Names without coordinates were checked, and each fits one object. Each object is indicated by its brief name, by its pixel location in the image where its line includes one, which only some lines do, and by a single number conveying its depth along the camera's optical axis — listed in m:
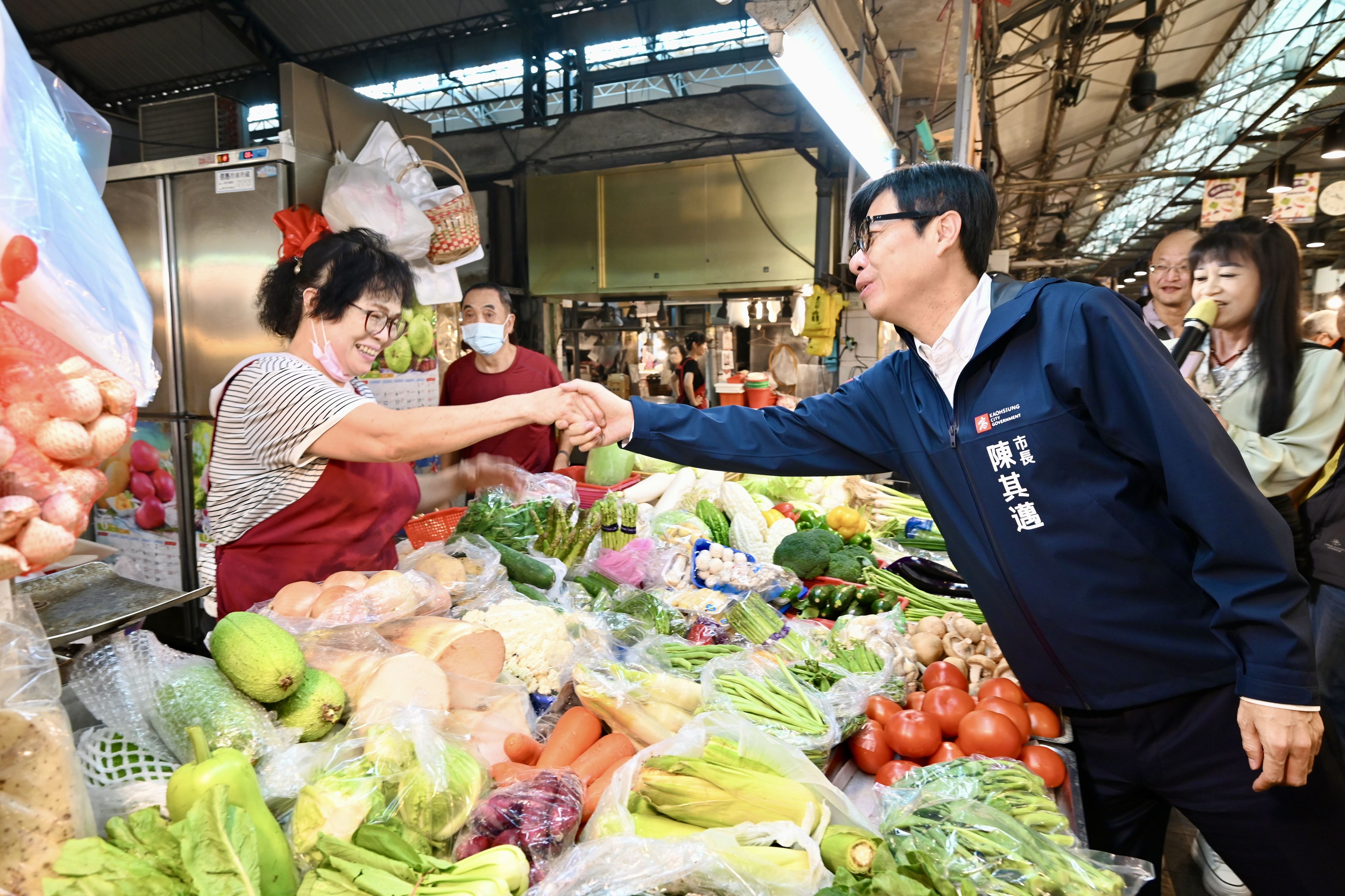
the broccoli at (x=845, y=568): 3.36
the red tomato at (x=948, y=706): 1.97
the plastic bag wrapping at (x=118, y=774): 1.25
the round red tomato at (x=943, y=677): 2.20
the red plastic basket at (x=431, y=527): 3.44
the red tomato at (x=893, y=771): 1.81
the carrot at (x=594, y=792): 1.47
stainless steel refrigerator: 4.60
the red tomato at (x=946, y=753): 1.85
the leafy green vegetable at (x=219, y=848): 0.99
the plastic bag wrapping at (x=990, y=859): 1.26
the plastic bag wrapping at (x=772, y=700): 1.80
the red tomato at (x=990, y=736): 1.80
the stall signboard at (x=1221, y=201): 8.91
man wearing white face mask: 4.85
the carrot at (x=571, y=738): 1.62
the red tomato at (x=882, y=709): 1.99
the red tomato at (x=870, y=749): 1.91
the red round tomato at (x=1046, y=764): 1.78
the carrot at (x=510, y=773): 1.43
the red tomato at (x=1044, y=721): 1.94
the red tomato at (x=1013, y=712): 1.88
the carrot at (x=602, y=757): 1.58
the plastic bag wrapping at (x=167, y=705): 1.35
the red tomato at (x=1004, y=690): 2.02
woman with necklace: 2.96
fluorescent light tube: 2.77
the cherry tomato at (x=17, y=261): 0.92
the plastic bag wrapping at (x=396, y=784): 1.19
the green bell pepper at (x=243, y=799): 1.10
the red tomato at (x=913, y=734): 1.88
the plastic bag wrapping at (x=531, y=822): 1.25
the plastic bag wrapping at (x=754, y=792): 1.23
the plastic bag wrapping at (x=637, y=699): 1.74
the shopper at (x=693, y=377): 8.74
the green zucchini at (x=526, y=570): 2.62
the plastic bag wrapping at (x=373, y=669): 1.53
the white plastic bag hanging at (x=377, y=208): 4.37
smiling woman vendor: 2.18
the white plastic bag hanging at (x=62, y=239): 0.97
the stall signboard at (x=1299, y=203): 8.67
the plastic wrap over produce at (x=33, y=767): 1.01
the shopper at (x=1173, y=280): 4.76
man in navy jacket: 1.55
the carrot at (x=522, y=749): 1.62
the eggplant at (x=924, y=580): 3.24
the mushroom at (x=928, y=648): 2.47
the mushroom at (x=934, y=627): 2.57
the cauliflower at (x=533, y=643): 1.96
